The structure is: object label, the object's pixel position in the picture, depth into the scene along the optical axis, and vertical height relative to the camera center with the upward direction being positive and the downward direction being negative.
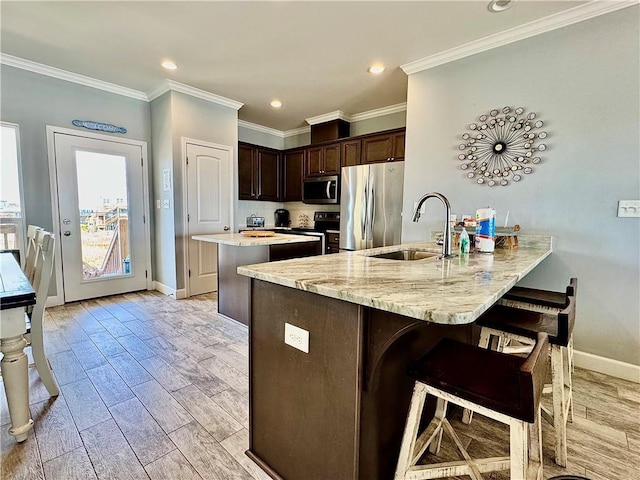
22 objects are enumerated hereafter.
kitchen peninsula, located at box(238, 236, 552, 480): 0.95 -0.50
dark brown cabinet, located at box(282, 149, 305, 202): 5.20 +0.69
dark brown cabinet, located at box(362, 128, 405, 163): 3.96 +0.92
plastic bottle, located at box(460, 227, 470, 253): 1.92 -0.16
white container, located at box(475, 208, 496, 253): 1.96 -0.09
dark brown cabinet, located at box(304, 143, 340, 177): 4.67 +0.86
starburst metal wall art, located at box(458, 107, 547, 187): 2.44 +0.59
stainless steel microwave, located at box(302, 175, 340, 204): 4.70 +0.40
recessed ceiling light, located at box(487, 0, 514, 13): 2.11 +1.47
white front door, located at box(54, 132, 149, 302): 3.50 -0.05
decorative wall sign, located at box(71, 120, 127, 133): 3.51 +1.01
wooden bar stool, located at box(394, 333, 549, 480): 0.85 -0.53
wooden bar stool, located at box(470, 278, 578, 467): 1.32 -0.50
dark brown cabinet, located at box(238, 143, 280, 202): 4.91 +0.68
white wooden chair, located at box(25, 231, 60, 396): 1.73 -0.60
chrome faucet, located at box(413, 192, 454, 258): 1.73 -0.09
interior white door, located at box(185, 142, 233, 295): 3.92 +0.11
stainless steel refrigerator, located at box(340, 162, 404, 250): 3.56 +0.13
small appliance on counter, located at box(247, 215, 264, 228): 5.40 -0.14
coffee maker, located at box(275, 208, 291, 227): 5.75 -0.06
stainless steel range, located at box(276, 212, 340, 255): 4.61 -0.23
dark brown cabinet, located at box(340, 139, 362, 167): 4.39 +0.91
